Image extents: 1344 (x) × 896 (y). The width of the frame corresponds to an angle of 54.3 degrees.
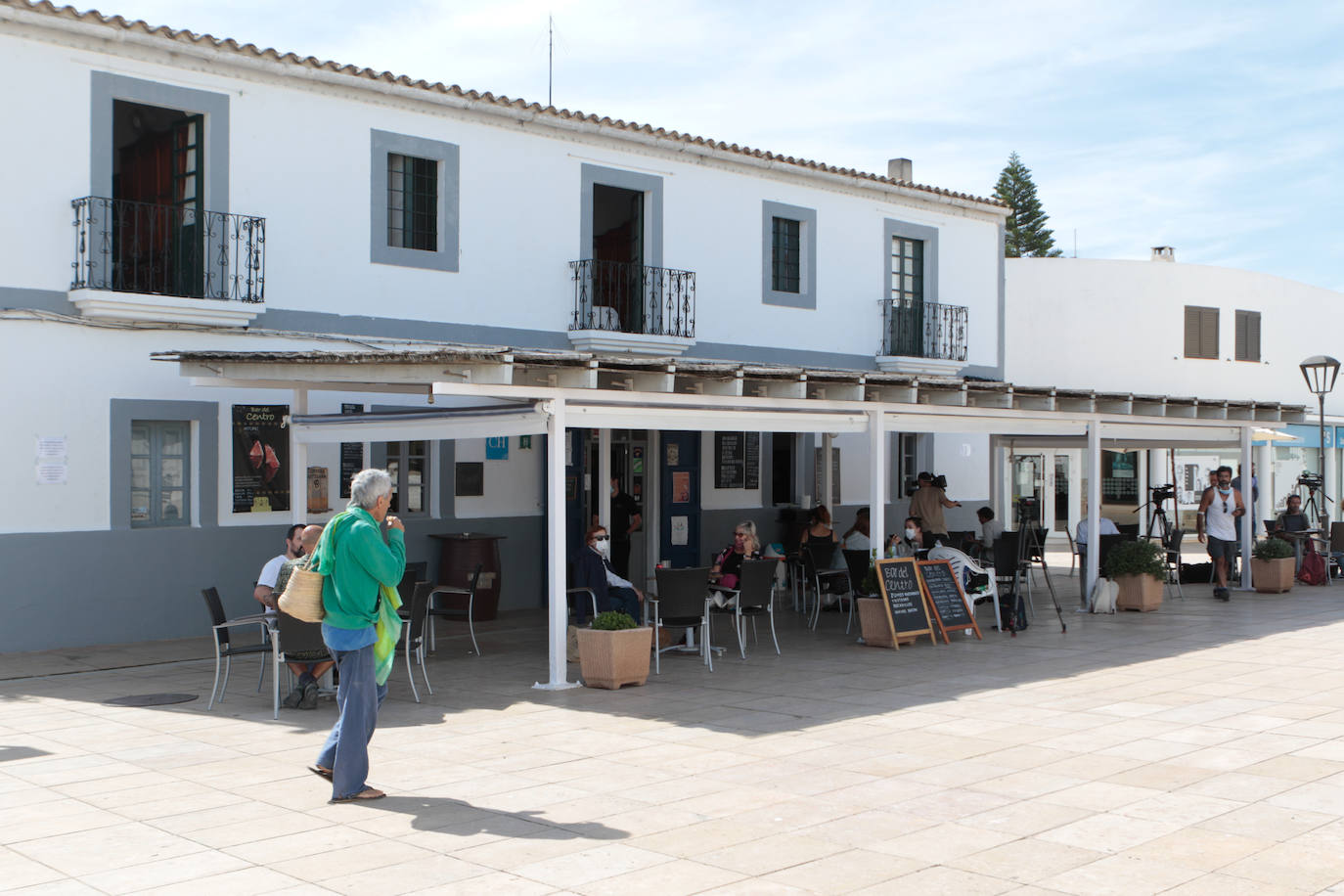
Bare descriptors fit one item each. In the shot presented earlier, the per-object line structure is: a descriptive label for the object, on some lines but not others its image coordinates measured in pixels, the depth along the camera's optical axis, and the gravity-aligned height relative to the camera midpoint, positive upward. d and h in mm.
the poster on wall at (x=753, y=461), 17578 -38
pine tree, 47531 +8816
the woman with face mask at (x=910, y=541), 12641 -821
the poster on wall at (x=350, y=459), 13288 -32
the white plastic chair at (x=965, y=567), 12078 -1006
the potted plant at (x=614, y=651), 9250 -1383
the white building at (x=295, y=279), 11297 +1893
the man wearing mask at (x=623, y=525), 15797 -825
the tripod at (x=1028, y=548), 12594 -1004
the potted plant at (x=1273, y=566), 16156 -1315
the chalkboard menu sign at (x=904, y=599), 11297 -1223
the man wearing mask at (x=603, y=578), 10500 -979
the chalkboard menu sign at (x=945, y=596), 11757 -1247
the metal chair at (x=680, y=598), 9984 -1078
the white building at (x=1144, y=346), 25812 +2309
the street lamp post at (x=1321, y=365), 17750 +1319
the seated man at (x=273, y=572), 8836 -812
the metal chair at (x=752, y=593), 10484 -1088
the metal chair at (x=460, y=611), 10303 -1315
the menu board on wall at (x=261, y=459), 12438 -35
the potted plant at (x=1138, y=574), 13922 -1216
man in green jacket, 6020 -681
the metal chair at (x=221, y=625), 8508 -1111
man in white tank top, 15852 -694
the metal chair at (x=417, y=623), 8992 -1162
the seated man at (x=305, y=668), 8508 -1421
